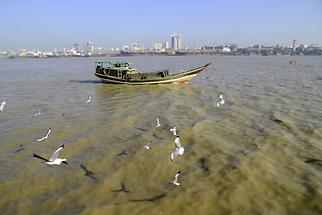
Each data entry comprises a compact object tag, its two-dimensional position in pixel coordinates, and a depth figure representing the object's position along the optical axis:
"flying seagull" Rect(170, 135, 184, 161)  11.29
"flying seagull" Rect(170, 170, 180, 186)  10.02
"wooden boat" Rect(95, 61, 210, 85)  36.28
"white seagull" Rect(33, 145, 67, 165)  10.46
